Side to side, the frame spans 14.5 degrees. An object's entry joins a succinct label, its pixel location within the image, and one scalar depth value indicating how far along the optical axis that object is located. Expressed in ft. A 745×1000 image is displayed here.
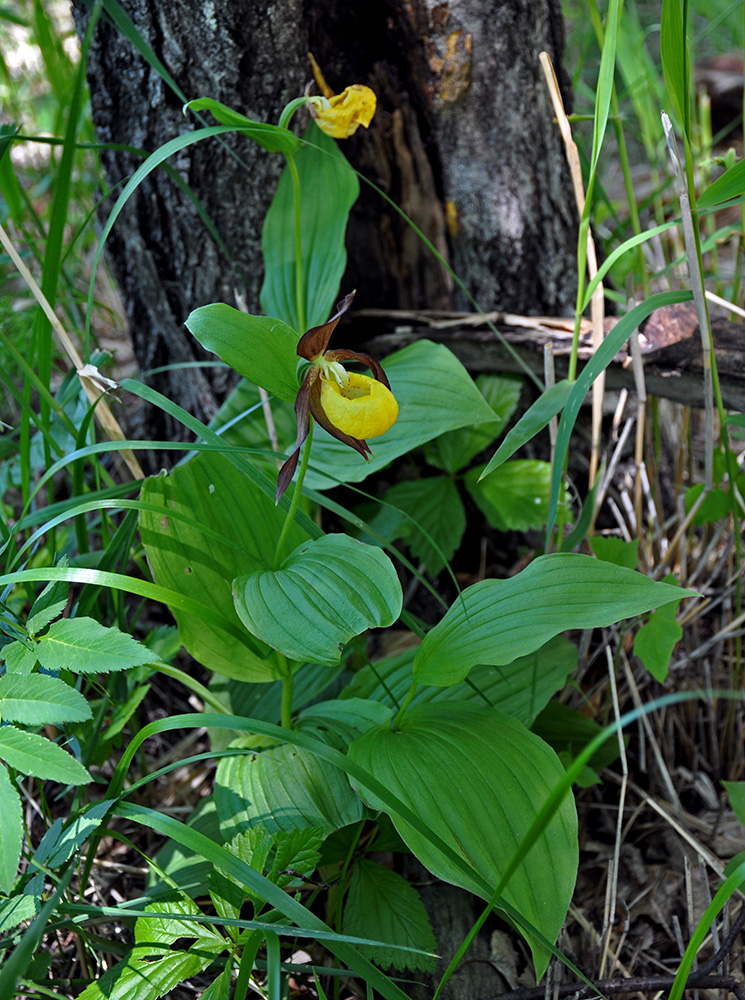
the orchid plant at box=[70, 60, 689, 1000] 4.25
